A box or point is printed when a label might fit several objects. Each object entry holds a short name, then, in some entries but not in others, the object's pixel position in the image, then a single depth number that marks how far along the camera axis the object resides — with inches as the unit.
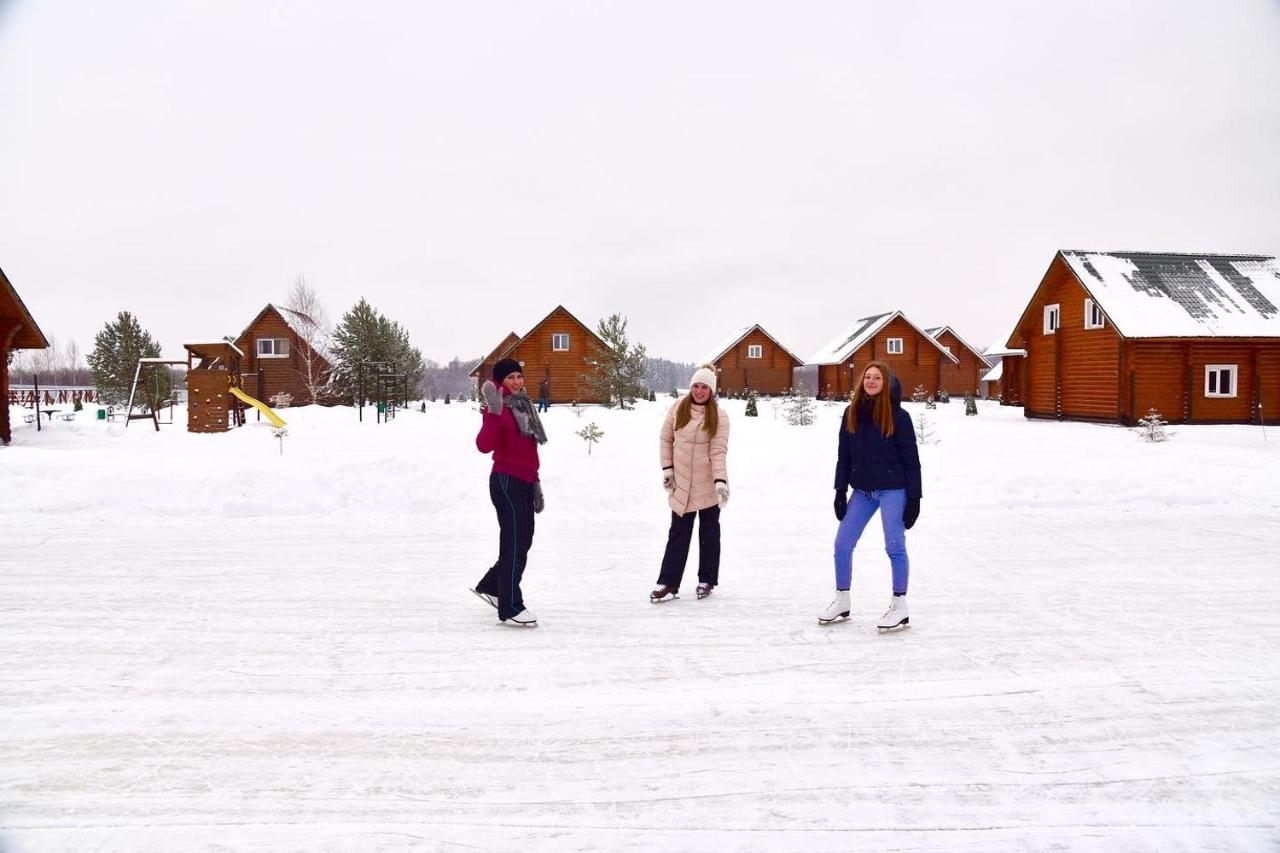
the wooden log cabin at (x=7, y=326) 718.5
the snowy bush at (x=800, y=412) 920.9
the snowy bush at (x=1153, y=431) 681.9
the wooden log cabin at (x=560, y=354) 1599.4
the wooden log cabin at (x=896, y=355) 1829.5
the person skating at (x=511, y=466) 213.6
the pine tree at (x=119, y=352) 2058.3
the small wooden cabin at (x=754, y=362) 1963.6
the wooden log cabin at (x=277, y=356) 1616.6
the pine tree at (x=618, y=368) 1195.3
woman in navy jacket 209.0
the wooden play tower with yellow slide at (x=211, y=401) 916.6
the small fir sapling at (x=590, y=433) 567.2
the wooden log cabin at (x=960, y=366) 2091.5
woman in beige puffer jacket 243.0
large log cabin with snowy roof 956.0
